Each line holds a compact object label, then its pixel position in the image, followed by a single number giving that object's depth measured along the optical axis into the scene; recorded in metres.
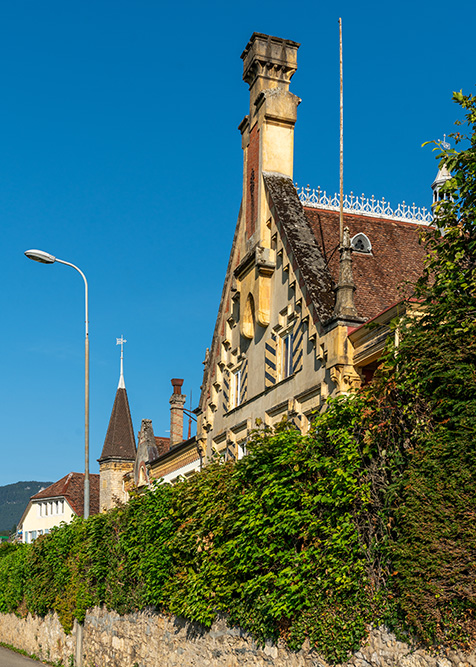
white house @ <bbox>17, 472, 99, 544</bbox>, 70.62
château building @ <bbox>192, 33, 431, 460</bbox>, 19.86
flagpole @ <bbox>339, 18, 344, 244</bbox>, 23.38
